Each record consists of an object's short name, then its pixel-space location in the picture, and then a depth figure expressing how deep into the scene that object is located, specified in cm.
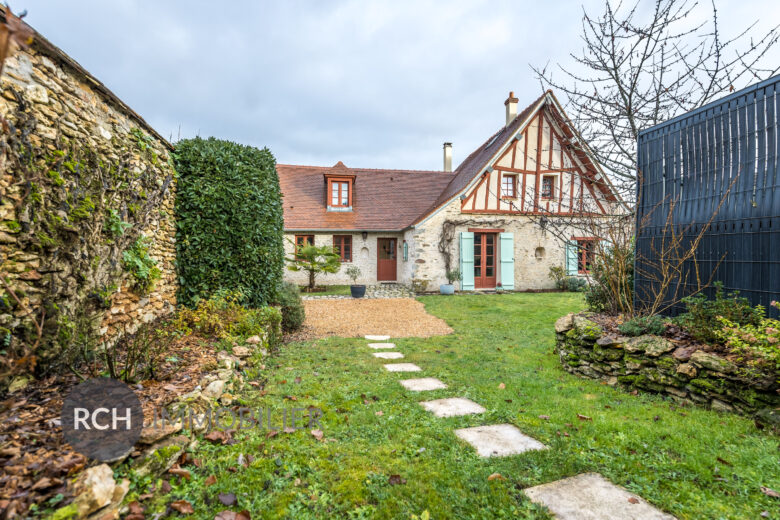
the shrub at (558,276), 1334
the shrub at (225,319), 446
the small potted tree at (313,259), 1200
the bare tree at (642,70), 428
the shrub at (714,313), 337
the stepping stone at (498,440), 242
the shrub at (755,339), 272
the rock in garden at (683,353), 327
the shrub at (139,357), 268
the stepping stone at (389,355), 502
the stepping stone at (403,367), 437
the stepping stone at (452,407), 306
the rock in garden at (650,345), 346
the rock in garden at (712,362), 296
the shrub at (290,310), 648
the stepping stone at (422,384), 370
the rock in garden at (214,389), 284
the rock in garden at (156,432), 195
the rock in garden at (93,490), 145
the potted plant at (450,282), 1252
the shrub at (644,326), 382
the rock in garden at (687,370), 317
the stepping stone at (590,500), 178
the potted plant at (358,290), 1138
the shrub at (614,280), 477
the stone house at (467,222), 1280
